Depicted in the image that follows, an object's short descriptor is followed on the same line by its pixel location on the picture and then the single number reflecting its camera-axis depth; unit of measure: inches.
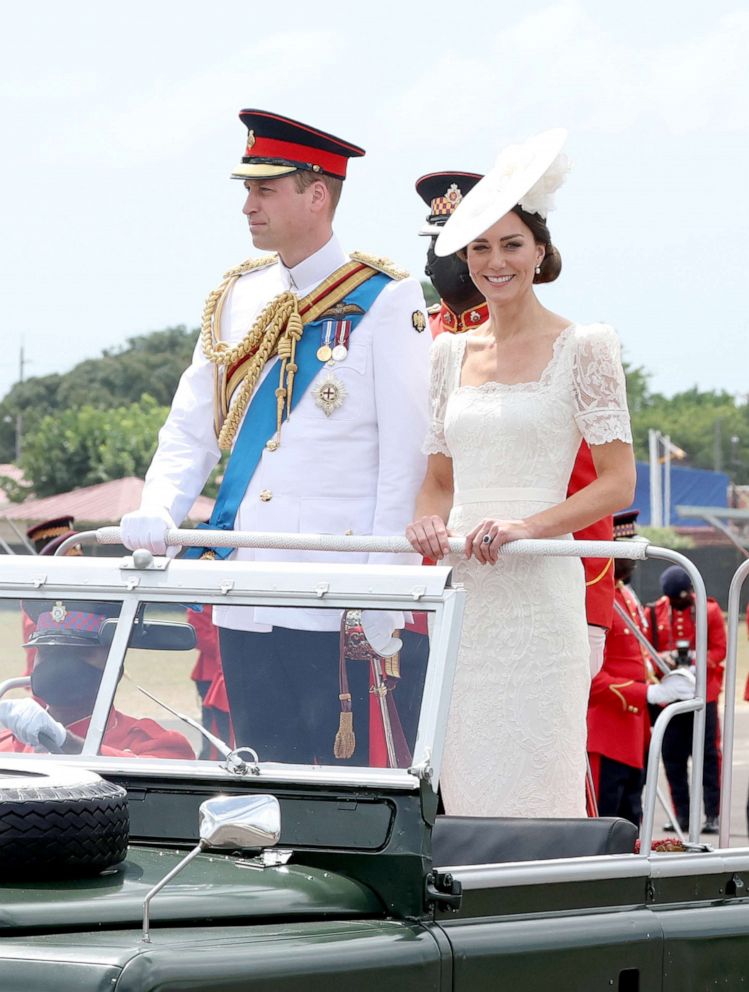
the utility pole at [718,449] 3816.4
